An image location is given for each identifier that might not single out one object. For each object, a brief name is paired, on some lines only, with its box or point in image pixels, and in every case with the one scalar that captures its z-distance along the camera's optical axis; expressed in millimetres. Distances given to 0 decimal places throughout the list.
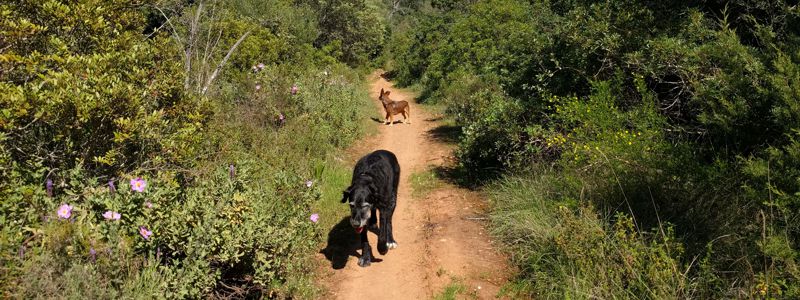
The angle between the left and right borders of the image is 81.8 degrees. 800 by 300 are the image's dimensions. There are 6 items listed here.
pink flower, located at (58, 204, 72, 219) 3123
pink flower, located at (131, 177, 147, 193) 3555
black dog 5195
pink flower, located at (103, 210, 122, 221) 3260
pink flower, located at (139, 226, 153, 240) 3393
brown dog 14352
